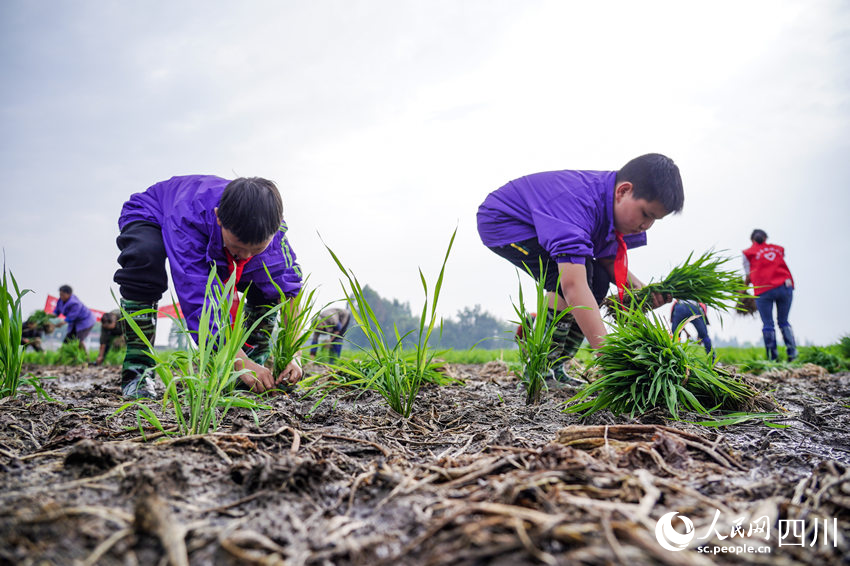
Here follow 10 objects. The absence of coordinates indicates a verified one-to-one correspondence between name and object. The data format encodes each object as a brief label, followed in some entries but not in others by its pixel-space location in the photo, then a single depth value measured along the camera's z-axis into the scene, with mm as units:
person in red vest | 6754
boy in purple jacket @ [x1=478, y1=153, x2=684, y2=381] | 2404
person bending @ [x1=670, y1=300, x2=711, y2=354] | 5295
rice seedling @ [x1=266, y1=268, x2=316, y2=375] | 2328
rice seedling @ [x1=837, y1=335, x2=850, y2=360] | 5247
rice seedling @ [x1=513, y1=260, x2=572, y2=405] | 2057
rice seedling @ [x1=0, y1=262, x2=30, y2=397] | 1788
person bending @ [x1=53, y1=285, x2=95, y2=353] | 9781
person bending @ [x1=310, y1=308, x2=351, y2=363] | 6696
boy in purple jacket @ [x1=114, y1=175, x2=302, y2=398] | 2115
